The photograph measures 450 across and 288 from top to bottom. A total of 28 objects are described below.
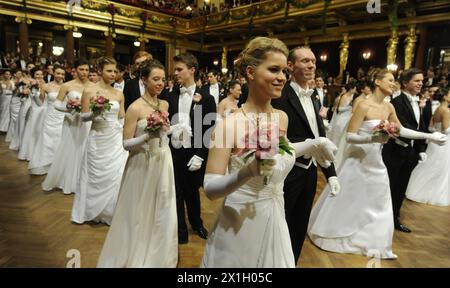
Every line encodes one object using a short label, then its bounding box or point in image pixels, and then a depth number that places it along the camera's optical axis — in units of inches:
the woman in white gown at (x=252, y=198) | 57.7
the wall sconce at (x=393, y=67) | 403.3
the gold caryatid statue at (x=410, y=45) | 442.6
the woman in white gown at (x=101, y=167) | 147.1
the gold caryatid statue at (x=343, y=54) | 527.2
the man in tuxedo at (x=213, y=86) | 308.7
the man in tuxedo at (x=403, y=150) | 152.1
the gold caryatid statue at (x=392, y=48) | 442.9
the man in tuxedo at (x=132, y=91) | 168.4
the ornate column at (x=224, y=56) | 758.5
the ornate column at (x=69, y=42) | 607.3
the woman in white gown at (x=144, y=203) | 101.3
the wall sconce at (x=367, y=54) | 507.8
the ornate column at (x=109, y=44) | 660.1
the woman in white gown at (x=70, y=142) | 186.1
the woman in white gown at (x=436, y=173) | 203.3
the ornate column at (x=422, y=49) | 439.8
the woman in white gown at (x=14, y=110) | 325.4
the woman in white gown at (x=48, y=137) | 222.8
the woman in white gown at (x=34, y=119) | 245.8
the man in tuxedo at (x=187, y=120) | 128.1
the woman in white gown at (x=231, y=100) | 214.4
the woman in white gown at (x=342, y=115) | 284.4
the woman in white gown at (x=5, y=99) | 379.2
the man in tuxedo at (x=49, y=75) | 300.5
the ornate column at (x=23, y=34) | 546.0
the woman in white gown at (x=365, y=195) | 129.8
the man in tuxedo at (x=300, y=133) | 89.2
